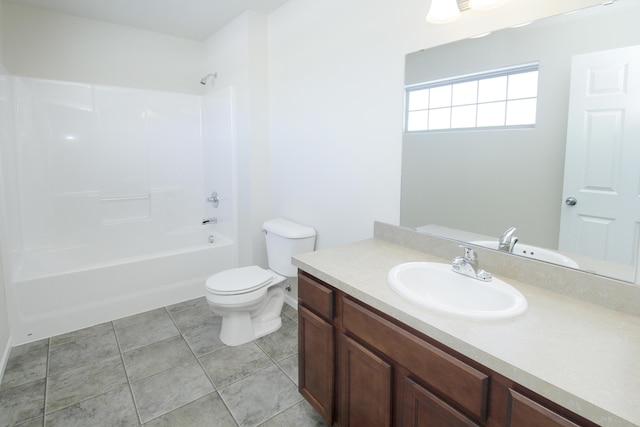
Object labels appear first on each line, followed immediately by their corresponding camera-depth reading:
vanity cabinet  0.88
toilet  2.30
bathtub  2.44
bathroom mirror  1.21
